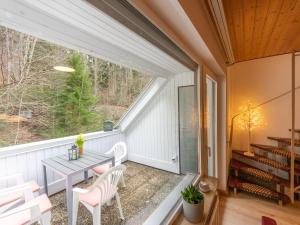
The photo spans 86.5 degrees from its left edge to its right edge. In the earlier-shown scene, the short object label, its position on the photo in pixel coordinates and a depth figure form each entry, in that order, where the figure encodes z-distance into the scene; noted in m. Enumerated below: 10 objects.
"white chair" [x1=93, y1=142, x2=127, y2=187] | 2.37
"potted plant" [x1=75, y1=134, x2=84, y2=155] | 2.26
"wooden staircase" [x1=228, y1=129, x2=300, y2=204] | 2.42
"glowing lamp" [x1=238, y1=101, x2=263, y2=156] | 3.28
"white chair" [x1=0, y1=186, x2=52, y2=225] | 1.16
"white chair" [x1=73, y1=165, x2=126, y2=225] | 1.51
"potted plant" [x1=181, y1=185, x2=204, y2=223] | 1.03
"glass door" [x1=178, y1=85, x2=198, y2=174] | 2.34
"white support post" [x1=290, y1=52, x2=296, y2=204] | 1.96
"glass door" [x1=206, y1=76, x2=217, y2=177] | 2.29
